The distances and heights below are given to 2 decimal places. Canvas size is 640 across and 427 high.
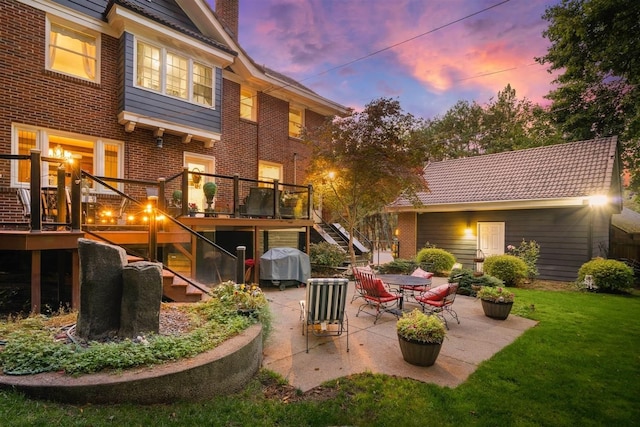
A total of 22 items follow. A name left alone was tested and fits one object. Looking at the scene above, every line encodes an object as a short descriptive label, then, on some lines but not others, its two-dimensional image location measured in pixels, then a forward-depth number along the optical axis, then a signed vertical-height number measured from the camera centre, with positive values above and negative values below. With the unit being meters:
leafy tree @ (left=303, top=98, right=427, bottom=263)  10.59 +2.08
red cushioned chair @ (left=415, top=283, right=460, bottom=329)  6.10 -1.60
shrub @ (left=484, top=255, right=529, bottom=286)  10.54 -1.74
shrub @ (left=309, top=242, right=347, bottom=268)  11.11 -1.47
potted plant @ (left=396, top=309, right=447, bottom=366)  4.23 -1.63
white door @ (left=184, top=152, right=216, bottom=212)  9.22 +1.43
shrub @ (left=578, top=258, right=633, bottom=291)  9.48 -1.71
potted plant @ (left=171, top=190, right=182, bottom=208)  8.95 +0.38
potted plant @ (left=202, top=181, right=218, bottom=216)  8.48 +0.54
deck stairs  5.81 -1.43
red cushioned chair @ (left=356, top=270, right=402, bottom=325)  6.53 -1.65
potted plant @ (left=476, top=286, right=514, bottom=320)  6.61 -1.79
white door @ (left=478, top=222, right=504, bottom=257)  12.95 -0.91
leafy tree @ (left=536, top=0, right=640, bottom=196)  7.50 +4.62
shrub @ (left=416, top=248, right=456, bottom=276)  12.67 -1.78
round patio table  7.08 -1.52
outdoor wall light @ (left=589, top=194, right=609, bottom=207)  10.28 +0.52
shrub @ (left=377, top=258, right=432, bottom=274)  11.12 -1.84
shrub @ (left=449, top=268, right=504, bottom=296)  8.75 -1.81
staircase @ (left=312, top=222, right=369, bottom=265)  13.28 -1.02
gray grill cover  9.20 -1.50
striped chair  5.12 -1.40
